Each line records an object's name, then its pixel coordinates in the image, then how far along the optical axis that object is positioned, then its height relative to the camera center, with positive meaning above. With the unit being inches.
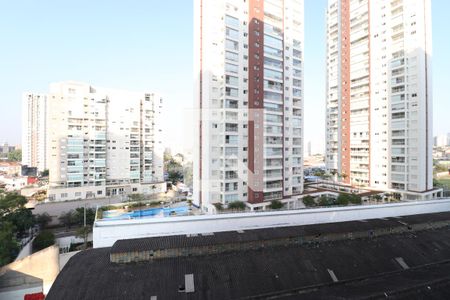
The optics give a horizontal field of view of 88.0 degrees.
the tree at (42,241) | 872.9 -344.4
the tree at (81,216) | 1134.4 -324.3
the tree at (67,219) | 1163.9 -347.5
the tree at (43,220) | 1137.7 -341.9
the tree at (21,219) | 924.0 -279.8
